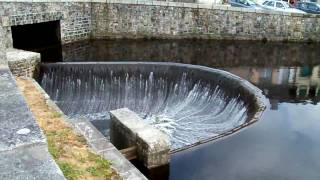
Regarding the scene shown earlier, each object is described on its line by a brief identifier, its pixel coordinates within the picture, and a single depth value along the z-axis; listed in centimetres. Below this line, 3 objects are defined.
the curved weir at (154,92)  1057
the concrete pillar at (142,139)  672
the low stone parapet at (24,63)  1163
